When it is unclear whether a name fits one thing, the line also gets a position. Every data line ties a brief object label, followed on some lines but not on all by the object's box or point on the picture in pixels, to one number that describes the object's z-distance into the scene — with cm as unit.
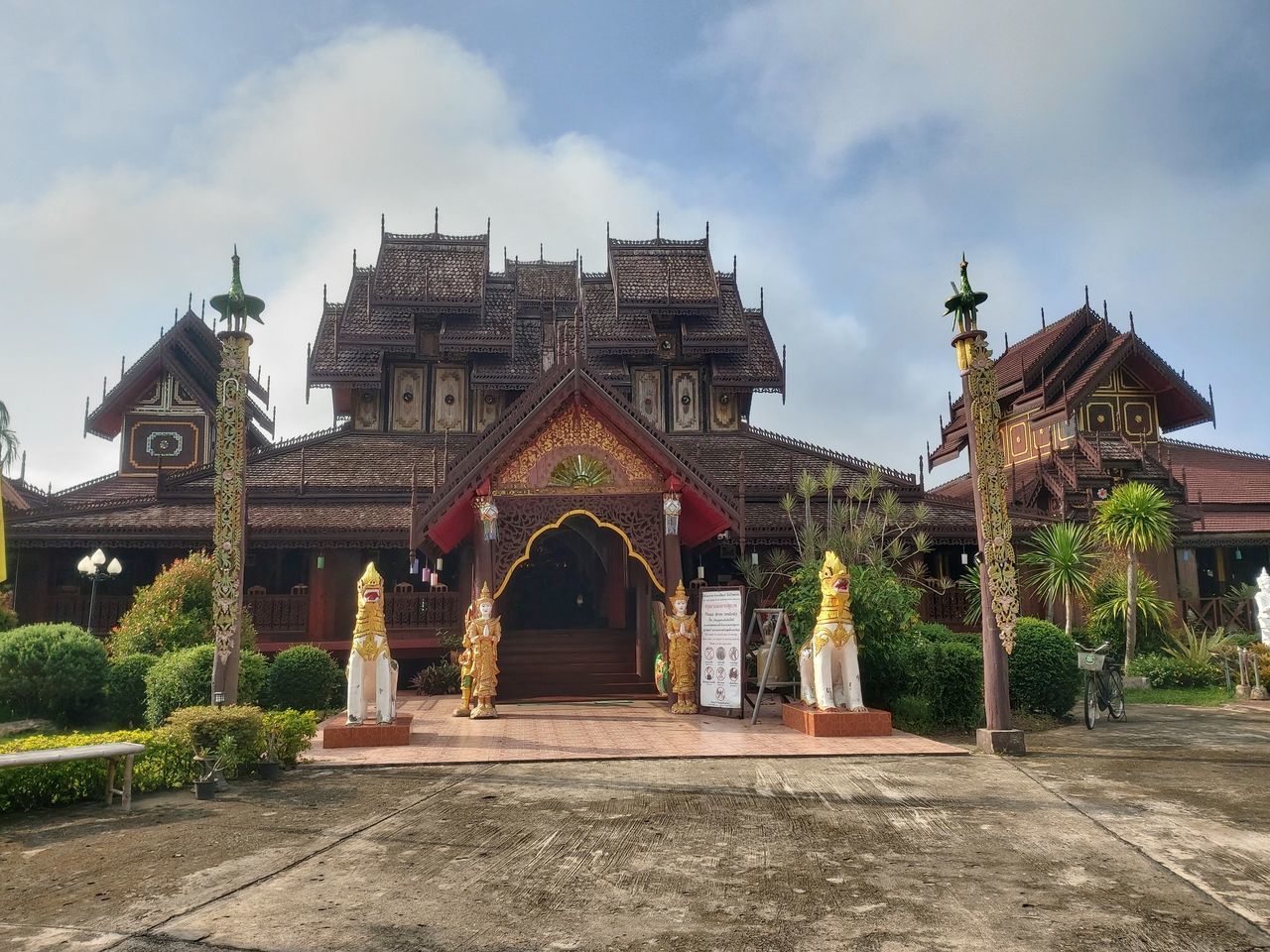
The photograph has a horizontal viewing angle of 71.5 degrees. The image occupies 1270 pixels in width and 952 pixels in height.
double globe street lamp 1705
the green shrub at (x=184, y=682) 1091
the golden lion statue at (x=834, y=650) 1073
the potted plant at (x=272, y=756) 845
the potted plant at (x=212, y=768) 762
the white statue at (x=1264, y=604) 1876
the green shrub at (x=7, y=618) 1555
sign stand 1166
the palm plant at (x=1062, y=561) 1828
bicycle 1230
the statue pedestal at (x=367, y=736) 1024
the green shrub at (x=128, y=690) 1223
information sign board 1212
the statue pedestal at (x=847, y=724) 1067
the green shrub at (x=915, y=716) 1192
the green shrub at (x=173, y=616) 1333
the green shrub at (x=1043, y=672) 1278
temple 1381
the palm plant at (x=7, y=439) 2688
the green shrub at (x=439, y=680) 1636
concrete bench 660
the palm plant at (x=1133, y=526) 1856
